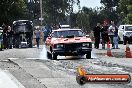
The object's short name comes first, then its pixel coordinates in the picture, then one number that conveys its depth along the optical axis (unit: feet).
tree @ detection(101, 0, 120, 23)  352.08
